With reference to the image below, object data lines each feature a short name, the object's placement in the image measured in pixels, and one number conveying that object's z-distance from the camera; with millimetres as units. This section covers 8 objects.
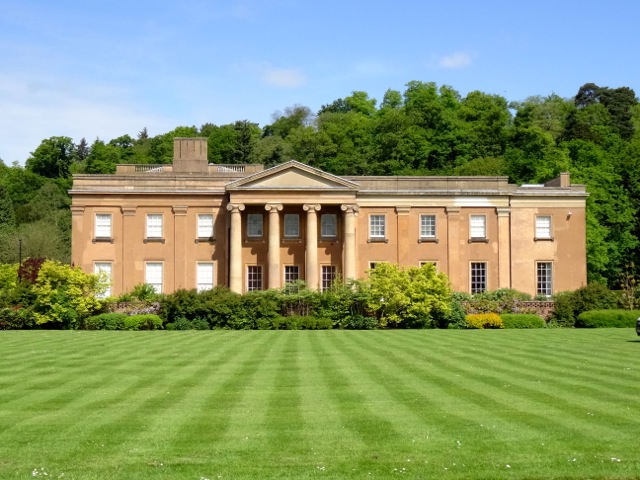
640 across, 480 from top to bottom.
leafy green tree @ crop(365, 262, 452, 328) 48344
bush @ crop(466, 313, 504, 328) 48406
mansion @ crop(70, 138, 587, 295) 57875
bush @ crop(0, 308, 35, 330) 48000
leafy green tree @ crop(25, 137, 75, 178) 122875
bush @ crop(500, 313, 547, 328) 48969
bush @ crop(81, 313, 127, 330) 48344
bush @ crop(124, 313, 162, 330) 48219
